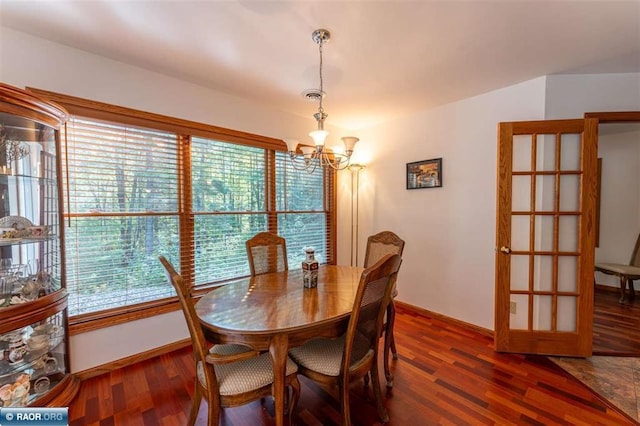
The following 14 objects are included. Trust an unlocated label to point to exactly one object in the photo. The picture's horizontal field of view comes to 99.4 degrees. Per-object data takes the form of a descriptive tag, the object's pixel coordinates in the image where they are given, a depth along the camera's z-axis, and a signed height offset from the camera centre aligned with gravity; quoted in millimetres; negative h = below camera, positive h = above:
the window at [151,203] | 2162 +34
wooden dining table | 1368 -615
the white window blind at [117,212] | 2143 -51
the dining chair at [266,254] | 2498 -456
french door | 2359 -314
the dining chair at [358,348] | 1432 -883
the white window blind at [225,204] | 2787 +21
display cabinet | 1642 -348
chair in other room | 3590 -888
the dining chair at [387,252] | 2078 -487
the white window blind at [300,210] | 3504 -62
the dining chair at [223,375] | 1303 -893
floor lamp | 4145 -44
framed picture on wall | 3219 +391
